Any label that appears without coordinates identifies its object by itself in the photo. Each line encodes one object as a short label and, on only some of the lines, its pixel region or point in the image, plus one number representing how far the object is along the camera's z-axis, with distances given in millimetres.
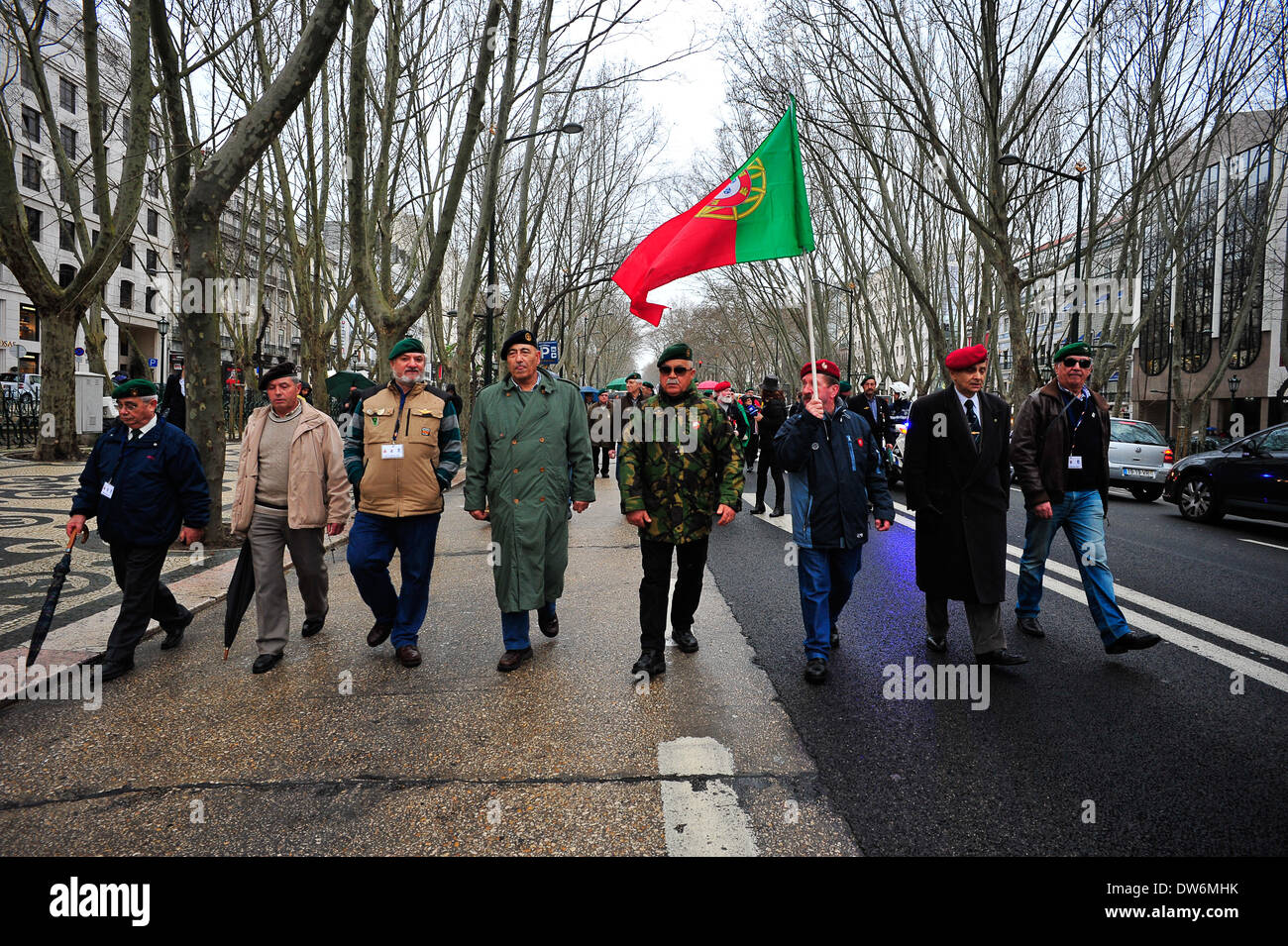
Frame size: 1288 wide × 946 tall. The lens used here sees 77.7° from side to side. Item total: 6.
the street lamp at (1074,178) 15891
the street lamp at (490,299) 20225
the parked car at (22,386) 22934
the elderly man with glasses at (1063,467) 4859
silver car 14453
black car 10055
